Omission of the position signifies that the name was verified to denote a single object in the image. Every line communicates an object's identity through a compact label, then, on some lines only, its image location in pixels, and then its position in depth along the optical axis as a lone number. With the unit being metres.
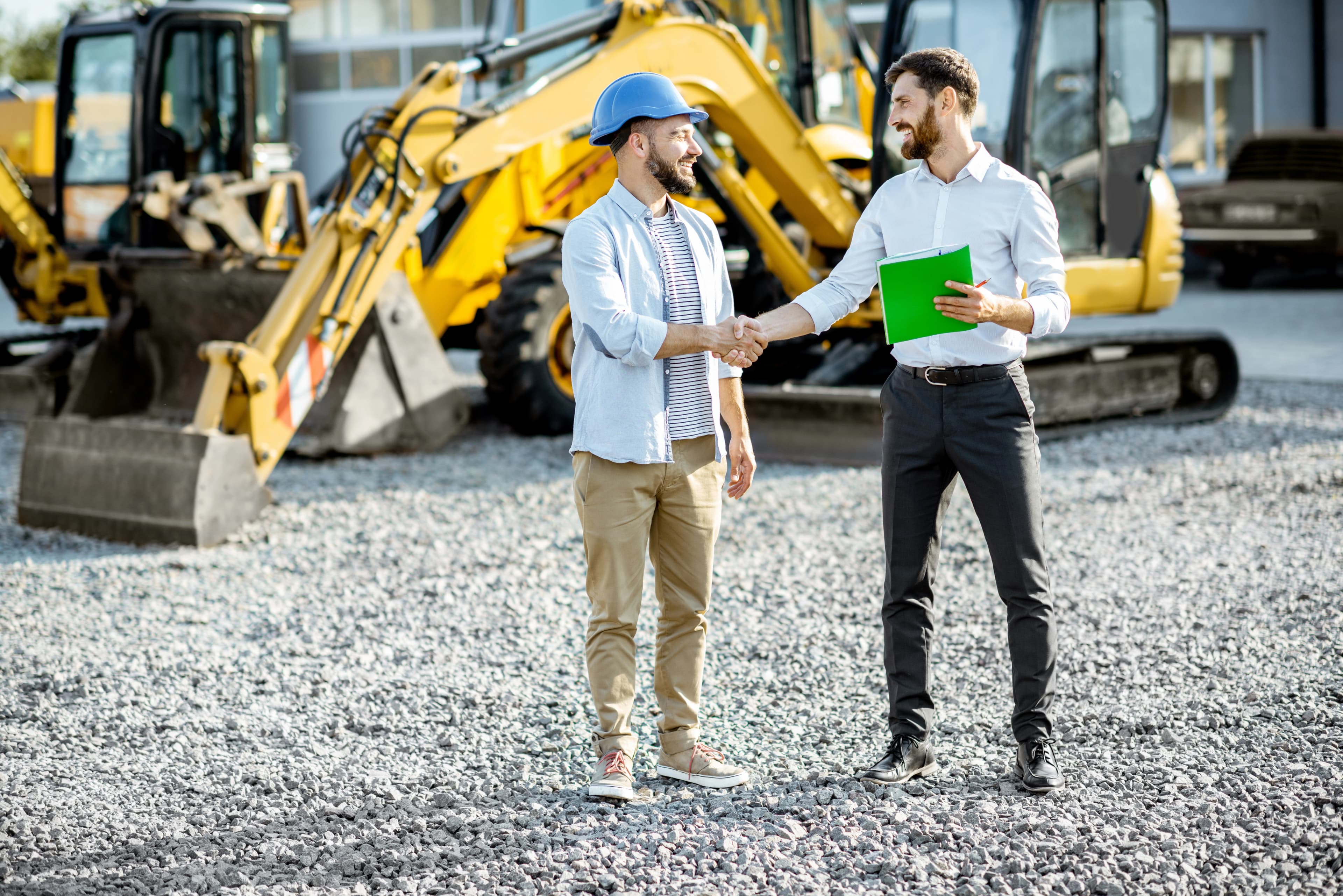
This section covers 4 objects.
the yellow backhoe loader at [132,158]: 20.50
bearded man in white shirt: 7.14
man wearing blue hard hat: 7.00
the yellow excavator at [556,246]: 13.50
